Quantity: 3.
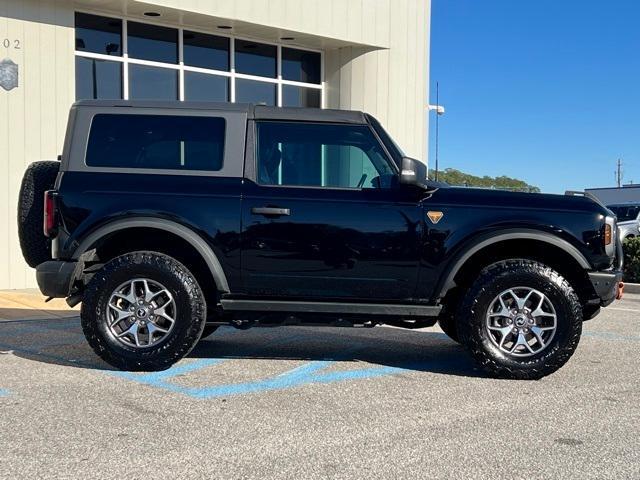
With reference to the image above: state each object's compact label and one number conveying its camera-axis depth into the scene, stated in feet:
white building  33.42
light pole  76.22
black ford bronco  17.03
